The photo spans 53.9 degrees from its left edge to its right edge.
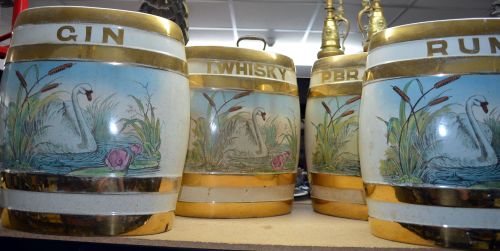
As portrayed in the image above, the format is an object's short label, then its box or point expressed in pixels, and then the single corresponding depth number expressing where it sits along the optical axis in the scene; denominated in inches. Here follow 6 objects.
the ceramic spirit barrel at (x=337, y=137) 26.2
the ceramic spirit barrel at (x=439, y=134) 17.3
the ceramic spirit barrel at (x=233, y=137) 24.4
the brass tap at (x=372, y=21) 29.2
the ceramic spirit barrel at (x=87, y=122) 17.9
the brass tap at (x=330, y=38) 31.9
